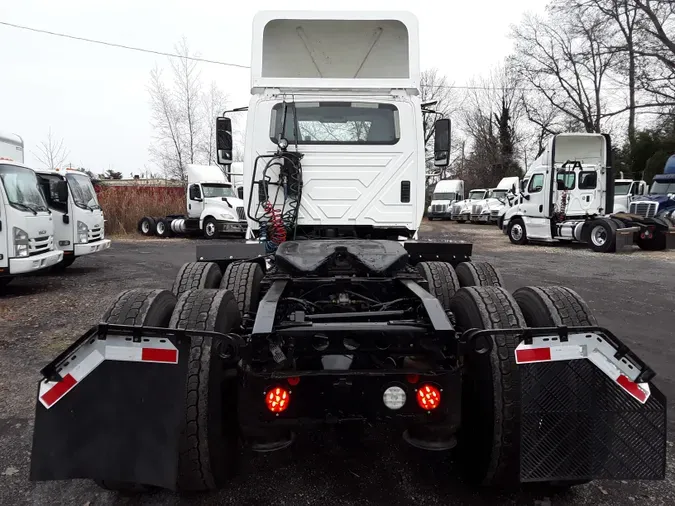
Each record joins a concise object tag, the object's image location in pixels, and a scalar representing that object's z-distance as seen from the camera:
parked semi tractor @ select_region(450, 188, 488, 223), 32.47
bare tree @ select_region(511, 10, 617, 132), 37.00
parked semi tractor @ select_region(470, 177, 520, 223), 30.39
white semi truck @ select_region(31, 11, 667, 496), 2.22
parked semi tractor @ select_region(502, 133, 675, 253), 15.73
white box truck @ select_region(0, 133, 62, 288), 8.08
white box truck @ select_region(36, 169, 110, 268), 10.91
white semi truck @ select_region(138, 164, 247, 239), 20.44
